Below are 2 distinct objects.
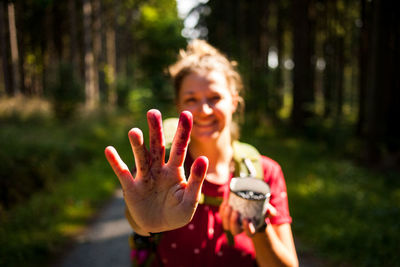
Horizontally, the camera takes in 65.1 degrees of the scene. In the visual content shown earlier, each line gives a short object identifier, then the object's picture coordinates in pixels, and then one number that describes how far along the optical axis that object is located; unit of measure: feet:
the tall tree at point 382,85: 22.11
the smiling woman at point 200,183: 3.82
